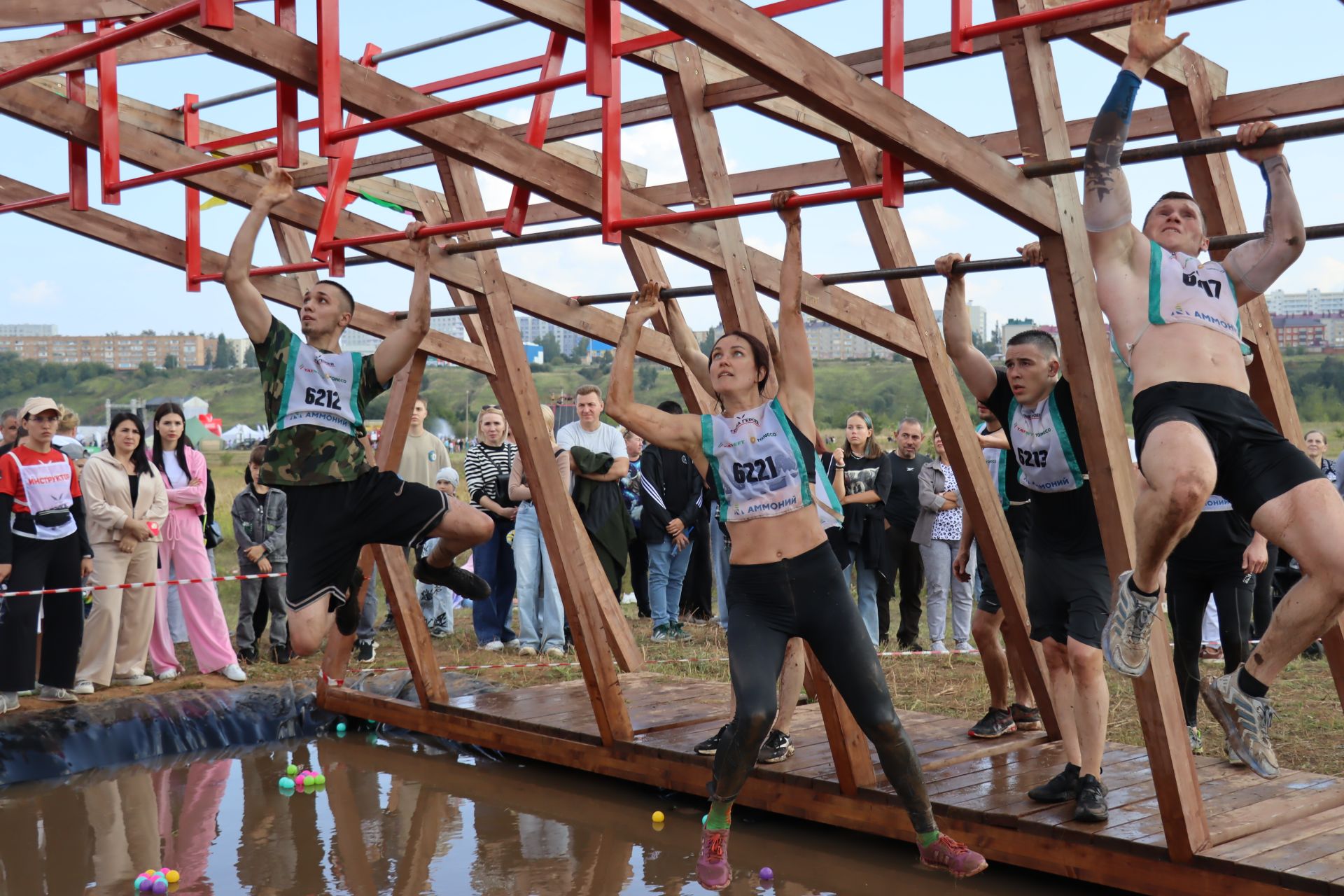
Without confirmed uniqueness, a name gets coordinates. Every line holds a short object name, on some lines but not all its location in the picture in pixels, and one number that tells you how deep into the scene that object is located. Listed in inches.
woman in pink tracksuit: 339.0
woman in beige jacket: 318.7
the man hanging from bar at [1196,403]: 146.3
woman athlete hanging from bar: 163.3
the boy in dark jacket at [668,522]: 412.8
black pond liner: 275.3
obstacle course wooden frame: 167.8
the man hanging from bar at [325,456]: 223.1
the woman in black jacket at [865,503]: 365.7
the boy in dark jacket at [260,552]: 368.8
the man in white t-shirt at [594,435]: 379.2
